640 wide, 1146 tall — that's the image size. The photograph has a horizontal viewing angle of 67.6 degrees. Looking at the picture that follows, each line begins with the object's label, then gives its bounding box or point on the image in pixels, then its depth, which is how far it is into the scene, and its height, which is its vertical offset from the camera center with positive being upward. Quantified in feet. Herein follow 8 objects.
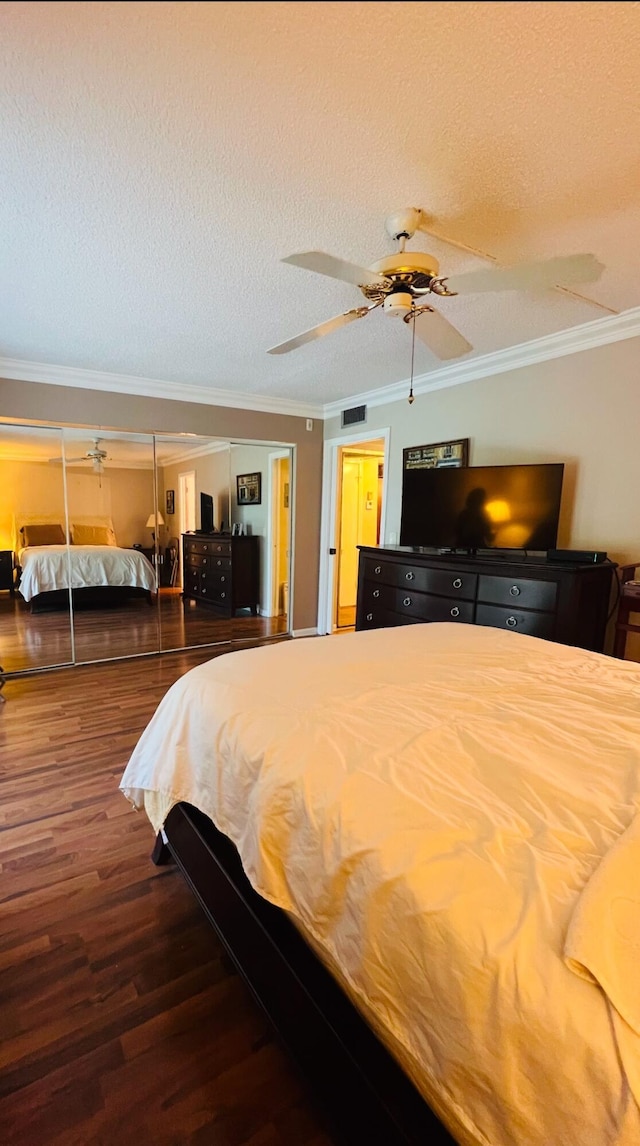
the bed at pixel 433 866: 2.04 -2.02
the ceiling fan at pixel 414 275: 5.18 +2.69
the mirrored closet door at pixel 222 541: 15.70 -1.17
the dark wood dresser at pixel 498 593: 8.67 -1.65
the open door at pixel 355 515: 19.76 -0.16
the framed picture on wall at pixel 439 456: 12.42 +1.55
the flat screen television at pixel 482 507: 9.97 +0.15
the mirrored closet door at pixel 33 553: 13.07 -1.41
